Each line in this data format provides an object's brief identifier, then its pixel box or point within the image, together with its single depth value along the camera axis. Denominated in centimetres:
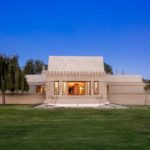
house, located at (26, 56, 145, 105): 2164
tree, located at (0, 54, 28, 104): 2170
